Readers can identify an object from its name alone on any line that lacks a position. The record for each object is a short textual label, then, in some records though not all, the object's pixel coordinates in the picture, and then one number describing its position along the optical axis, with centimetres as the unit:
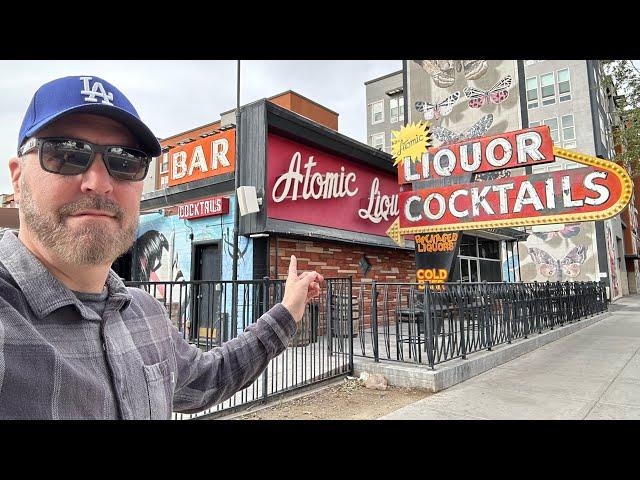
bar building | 941
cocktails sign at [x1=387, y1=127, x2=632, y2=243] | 851
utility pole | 921
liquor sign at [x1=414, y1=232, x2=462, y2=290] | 1048
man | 102
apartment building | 2686
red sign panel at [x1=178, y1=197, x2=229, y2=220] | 978
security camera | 870
